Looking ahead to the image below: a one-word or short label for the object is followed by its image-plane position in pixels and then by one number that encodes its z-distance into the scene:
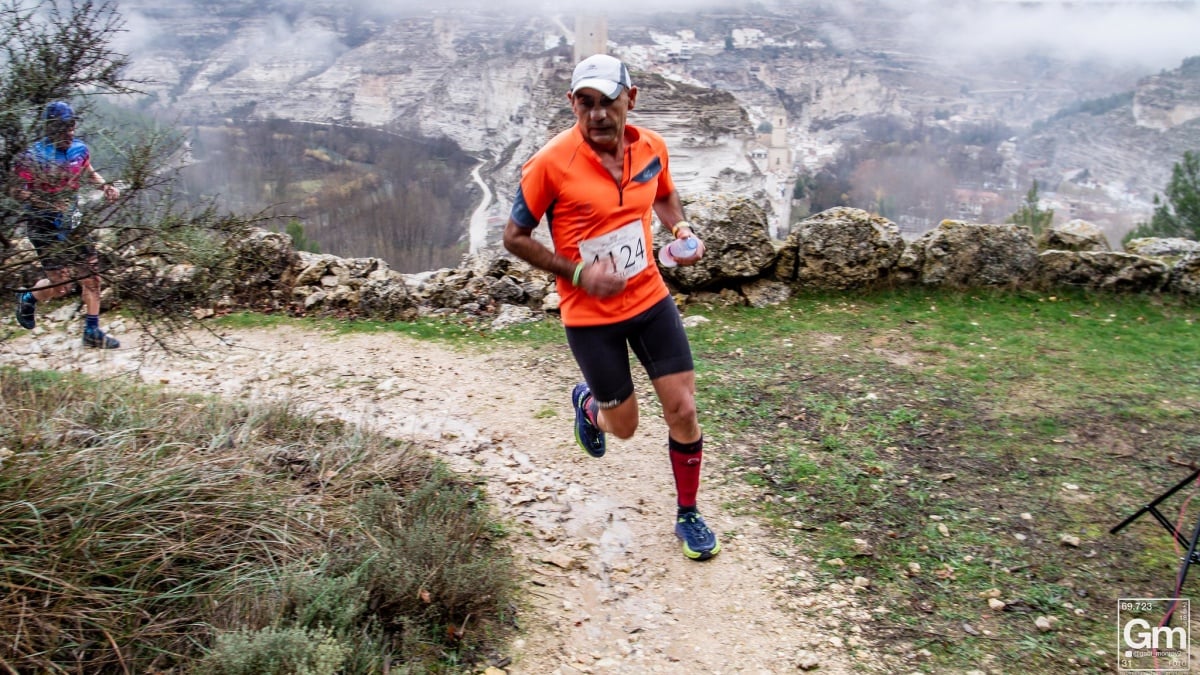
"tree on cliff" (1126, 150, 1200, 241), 16.69
